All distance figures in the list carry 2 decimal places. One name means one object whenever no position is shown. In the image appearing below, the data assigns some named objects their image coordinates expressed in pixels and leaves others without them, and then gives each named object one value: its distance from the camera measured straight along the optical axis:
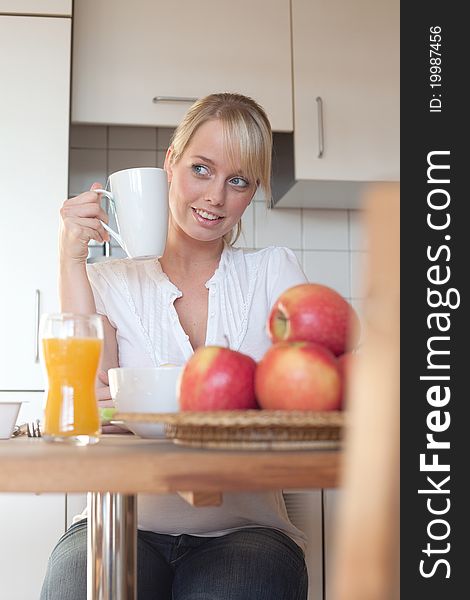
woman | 1.07
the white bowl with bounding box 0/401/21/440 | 0.90
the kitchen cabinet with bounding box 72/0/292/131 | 2.47
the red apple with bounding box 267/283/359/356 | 0.68
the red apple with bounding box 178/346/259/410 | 0.64
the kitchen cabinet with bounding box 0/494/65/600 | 2.18
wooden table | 0.54
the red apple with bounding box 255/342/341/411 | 0.61
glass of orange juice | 0.76
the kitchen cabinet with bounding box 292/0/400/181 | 2.52
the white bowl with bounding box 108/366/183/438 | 0.80
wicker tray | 0.58
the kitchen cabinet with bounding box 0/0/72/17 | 2.35
